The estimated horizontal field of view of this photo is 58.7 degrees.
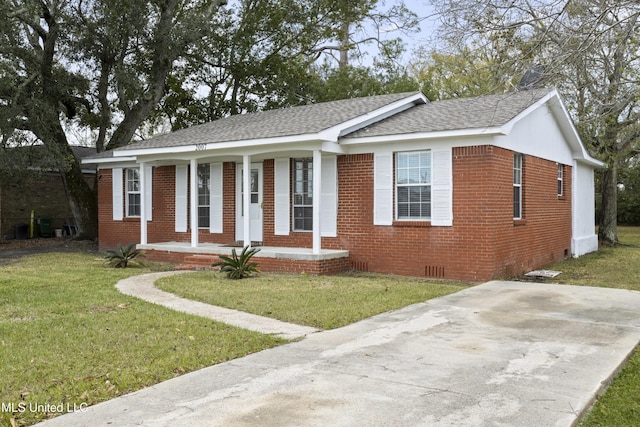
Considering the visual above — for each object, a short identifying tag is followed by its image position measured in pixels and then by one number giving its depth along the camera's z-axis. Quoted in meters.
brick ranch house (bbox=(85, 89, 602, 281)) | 11.41
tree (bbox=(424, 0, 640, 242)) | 7.11
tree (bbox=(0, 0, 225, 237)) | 16.64
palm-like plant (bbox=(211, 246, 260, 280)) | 11.27
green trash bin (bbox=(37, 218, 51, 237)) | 23.36
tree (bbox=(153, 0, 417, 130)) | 25.09
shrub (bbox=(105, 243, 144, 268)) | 13.41
